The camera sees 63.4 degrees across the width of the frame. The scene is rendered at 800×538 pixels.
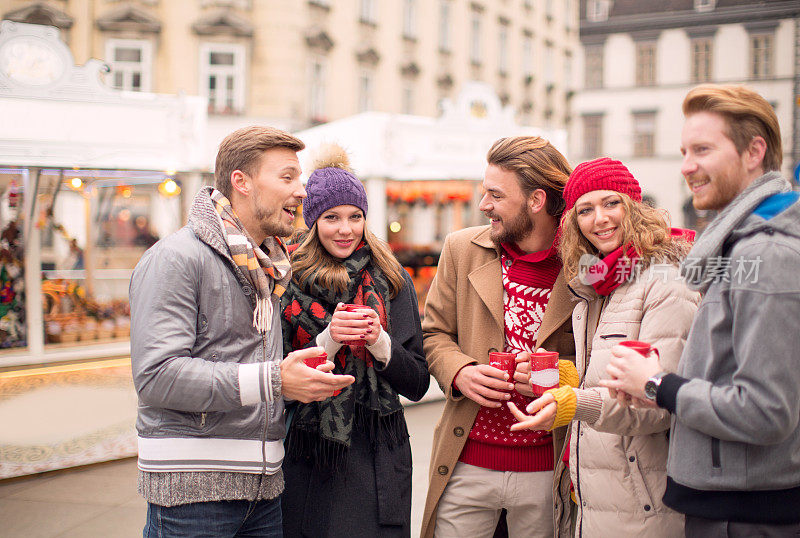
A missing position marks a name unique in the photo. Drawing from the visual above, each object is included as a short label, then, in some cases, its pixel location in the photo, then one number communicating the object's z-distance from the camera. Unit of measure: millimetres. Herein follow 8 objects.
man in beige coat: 2279
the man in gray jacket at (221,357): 1740
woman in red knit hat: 1830
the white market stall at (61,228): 4781
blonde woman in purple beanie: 2240
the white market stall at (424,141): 6672
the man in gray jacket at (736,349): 1429
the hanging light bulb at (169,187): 6033
